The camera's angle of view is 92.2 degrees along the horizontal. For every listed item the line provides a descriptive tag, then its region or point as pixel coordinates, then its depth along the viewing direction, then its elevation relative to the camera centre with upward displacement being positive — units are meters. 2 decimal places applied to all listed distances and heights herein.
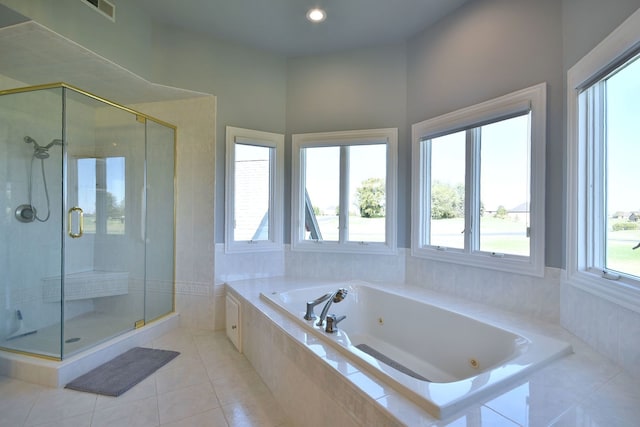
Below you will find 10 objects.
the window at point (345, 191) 3.00 +0.24
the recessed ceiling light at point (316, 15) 2.56 +1.69
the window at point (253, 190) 3.04 +0.24
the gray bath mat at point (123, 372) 1.95 -1.11
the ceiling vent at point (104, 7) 2.17 +1.50
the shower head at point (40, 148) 2.52 +0.53
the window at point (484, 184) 1.98 +0.24
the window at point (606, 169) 1.34 +0.23
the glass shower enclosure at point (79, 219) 2.38 -0.06
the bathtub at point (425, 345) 1.11 -0.72
